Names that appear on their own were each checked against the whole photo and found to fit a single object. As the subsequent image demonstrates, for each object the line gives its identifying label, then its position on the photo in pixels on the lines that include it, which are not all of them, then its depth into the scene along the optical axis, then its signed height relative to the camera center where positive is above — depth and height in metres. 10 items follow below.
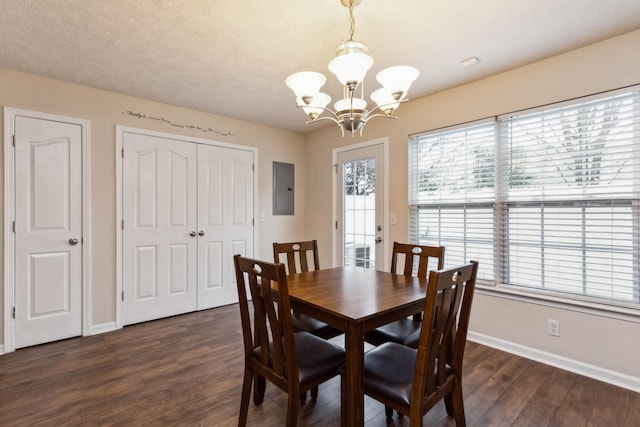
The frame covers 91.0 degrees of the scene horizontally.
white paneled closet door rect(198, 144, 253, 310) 3.81 -0.07
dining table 1.37 -0.46
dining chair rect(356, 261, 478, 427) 1.26 -0.73
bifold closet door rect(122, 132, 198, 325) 3.31 -0.17
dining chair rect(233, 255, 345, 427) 1.42 -0.73
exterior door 3.71 +0.08
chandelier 1.62 +0.71
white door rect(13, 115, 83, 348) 2.74 -0.16
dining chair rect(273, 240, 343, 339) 2.11 -0.46
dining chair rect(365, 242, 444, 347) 1.94 -0.74
